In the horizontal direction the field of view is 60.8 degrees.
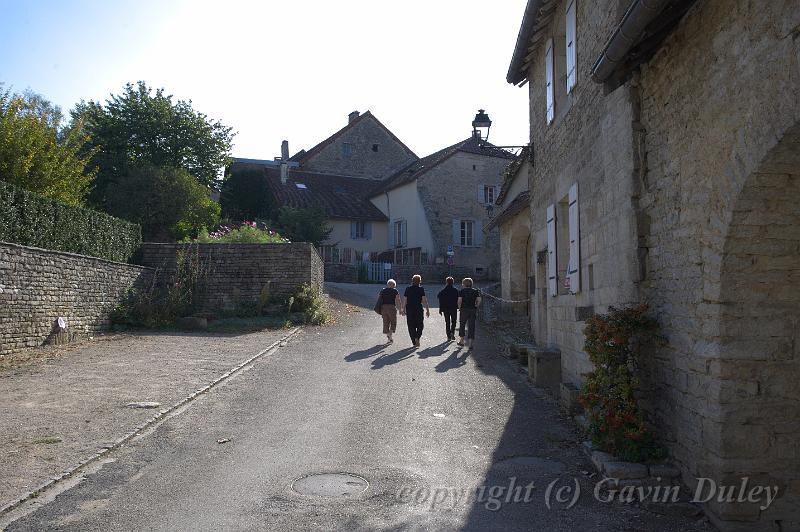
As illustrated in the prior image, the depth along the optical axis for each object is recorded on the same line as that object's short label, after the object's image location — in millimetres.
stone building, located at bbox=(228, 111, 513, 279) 34969
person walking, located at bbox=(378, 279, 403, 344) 14539
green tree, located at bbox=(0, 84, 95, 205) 16078
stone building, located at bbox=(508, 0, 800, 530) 4207
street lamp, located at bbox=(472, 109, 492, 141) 13727
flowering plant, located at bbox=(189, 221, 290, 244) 20094
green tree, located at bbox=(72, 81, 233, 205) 26641
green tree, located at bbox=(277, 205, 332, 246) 31469
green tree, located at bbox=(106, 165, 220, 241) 24016
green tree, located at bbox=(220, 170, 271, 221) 36000
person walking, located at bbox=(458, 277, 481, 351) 13906
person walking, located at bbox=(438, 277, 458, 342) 14797
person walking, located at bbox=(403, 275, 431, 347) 14203
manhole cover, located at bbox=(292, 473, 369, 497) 5336
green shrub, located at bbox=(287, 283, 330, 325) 17594
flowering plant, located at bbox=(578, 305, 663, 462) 5777
